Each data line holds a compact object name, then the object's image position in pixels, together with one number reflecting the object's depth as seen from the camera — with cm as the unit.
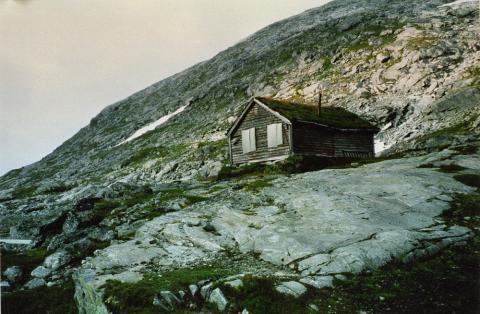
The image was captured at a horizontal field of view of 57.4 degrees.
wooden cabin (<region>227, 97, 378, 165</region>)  4034
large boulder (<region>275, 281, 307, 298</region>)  1166
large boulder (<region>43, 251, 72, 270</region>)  1742
